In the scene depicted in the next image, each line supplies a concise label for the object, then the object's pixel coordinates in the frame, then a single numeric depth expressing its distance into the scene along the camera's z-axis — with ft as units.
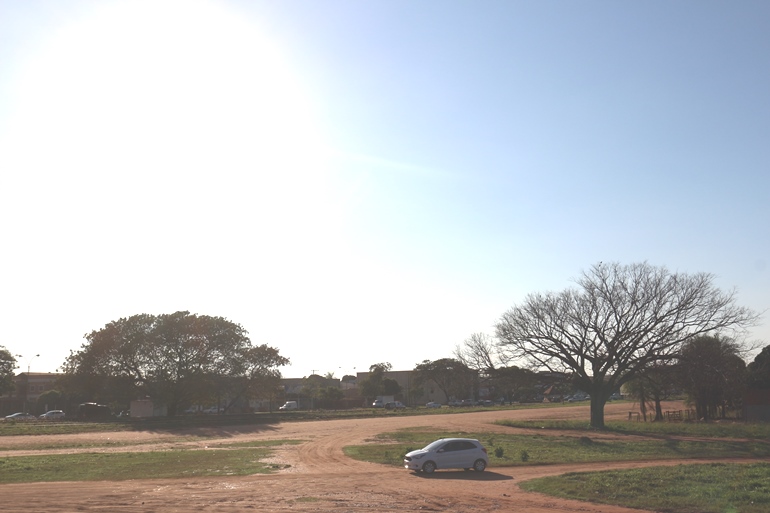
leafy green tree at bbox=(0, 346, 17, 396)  310.86
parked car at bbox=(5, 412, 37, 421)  279.40
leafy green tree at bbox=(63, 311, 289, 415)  266.16
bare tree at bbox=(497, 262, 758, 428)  174.19
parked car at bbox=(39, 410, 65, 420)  272.70
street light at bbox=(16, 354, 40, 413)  383.65
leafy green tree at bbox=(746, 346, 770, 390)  188.55
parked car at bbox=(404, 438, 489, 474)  94.32
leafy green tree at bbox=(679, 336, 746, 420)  161.89
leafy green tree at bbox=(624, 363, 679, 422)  169.48
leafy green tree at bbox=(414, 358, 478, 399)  471.62
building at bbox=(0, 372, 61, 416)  376.89
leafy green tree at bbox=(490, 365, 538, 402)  185.88
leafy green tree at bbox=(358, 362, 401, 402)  471.21
